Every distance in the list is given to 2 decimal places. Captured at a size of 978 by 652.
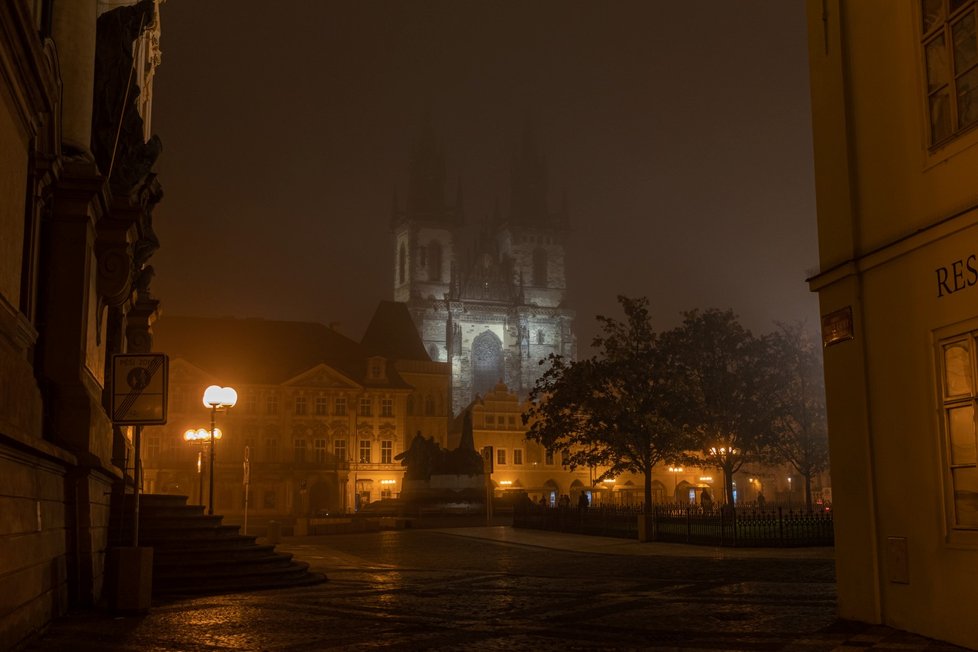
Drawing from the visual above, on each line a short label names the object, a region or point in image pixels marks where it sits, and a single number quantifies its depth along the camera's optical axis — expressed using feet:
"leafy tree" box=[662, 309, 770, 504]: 150.71
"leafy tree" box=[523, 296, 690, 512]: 130.72
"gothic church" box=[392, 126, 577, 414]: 429.38
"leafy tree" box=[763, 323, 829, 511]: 161.48
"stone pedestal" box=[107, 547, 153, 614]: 39.32
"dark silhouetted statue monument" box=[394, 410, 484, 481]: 174.81
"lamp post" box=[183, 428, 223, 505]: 127.24
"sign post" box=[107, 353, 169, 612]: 39.50
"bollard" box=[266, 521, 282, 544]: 102.06
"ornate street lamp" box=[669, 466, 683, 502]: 289.25
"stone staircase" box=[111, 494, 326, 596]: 49.85
